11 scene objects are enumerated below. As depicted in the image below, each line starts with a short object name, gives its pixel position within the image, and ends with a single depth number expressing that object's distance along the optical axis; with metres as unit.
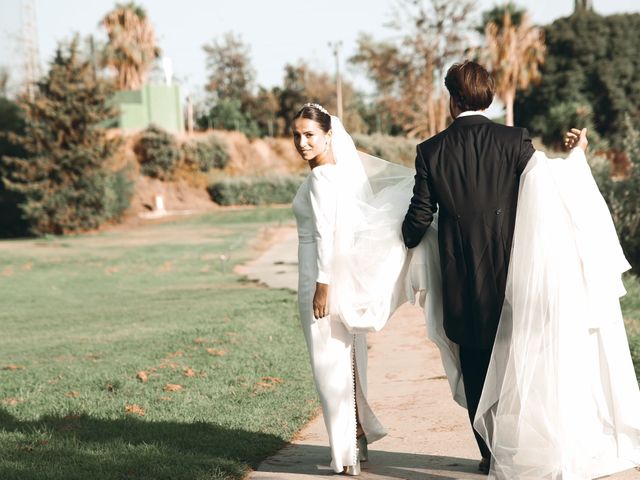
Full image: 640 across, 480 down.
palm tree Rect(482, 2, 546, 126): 55.81
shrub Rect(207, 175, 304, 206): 50.62
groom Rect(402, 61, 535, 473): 4.67
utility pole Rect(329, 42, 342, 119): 54.25
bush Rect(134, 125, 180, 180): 50.16
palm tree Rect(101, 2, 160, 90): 58.06
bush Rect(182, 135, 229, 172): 51.69
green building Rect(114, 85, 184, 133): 54.25
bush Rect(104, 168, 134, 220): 38.56
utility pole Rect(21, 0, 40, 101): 51.71
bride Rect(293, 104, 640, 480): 4.56
